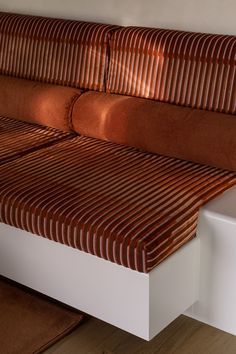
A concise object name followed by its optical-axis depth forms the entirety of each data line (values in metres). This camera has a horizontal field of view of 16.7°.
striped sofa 3.36
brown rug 3.53
